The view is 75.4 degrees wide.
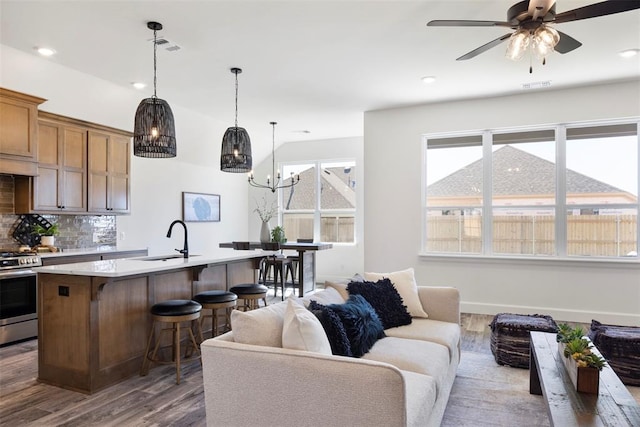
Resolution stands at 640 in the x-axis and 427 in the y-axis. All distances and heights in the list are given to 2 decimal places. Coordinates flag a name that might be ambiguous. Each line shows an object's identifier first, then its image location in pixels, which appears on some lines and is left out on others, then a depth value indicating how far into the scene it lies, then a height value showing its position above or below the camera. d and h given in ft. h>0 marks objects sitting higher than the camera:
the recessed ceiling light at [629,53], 13.08 +5.27
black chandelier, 28.68 +2.76
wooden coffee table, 5.95 -2.92
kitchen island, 9.89 -2.54
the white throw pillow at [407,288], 10.91 -1.87
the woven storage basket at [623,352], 10.52 -3.46
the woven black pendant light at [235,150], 14.92 +2.46
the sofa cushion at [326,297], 8.62 -1.73
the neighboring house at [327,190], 27.37 +1.89
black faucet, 13.03 -1.03
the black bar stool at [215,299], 12.08 -2.38
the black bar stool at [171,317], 10.48 -2.51
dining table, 21.27 -2.20
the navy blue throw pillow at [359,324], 7.81 -2.11
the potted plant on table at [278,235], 21.90 -0.89
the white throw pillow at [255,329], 6.61 -1.80
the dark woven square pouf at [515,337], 11.64 -3.42
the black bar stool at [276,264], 20.72 -2.57
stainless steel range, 13.65 -2.64
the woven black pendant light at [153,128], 11.61 +2.56
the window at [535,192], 16.67 +1.12
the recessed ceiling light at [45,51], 12.89 +5.30
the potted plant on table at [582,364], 6.83 -2.48
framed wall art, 23.50 +0.68
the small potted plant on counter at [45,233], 16.48 -0.59
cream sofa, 5.33 -2.43
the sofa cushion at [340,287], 10.09 -1.71
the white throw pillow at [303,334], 6.29 -1.79
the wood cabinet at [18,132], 13.88 +3.00
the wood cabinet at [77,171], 15.64 +1.97
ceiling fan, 7.89 +4.04
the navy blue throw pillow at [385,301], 10.08 -2.07
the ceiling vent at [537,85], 16.21 +5.28
